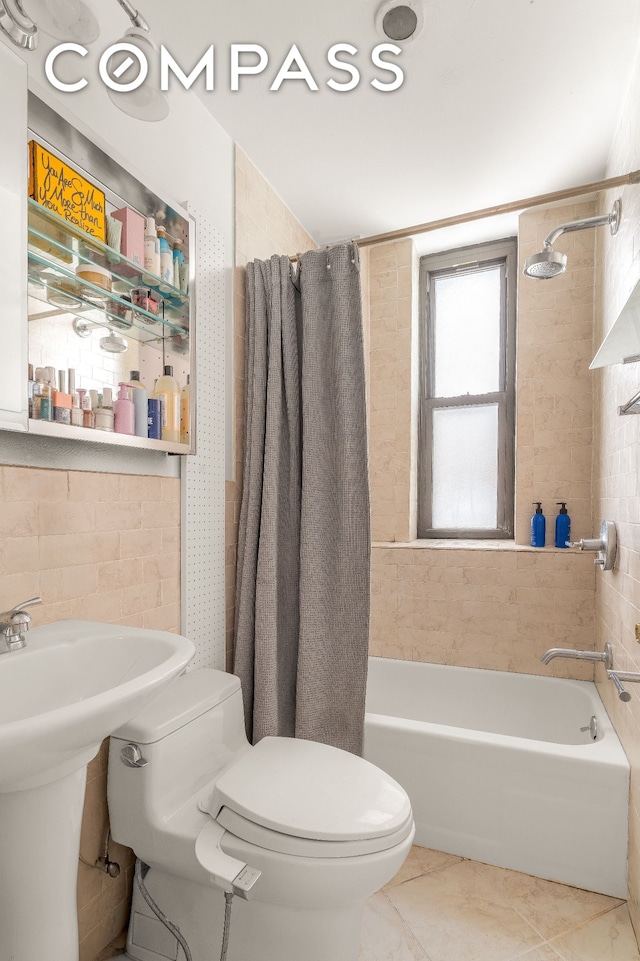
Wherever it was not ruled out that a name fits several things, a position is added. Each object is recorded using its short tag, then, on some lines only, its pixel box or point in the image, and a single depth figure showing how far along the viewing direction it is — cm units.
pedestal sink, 78
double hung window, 285
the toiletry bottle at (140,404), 146
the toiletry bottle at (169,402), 156
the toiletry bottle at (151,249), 150
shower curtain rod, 151
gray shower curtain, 180
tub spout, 177
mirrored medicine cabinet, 117
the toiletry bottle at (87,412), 130
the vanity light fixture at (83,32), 93
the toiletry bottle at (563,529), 243
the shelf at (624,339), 103
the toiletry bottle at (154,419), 151
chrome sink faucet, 104
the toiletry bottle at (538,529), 247
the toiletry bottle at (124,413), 139
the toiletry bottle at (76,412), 126
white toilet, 113
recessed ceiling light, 144
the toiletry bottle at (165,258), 155
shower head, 171
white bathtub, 160
